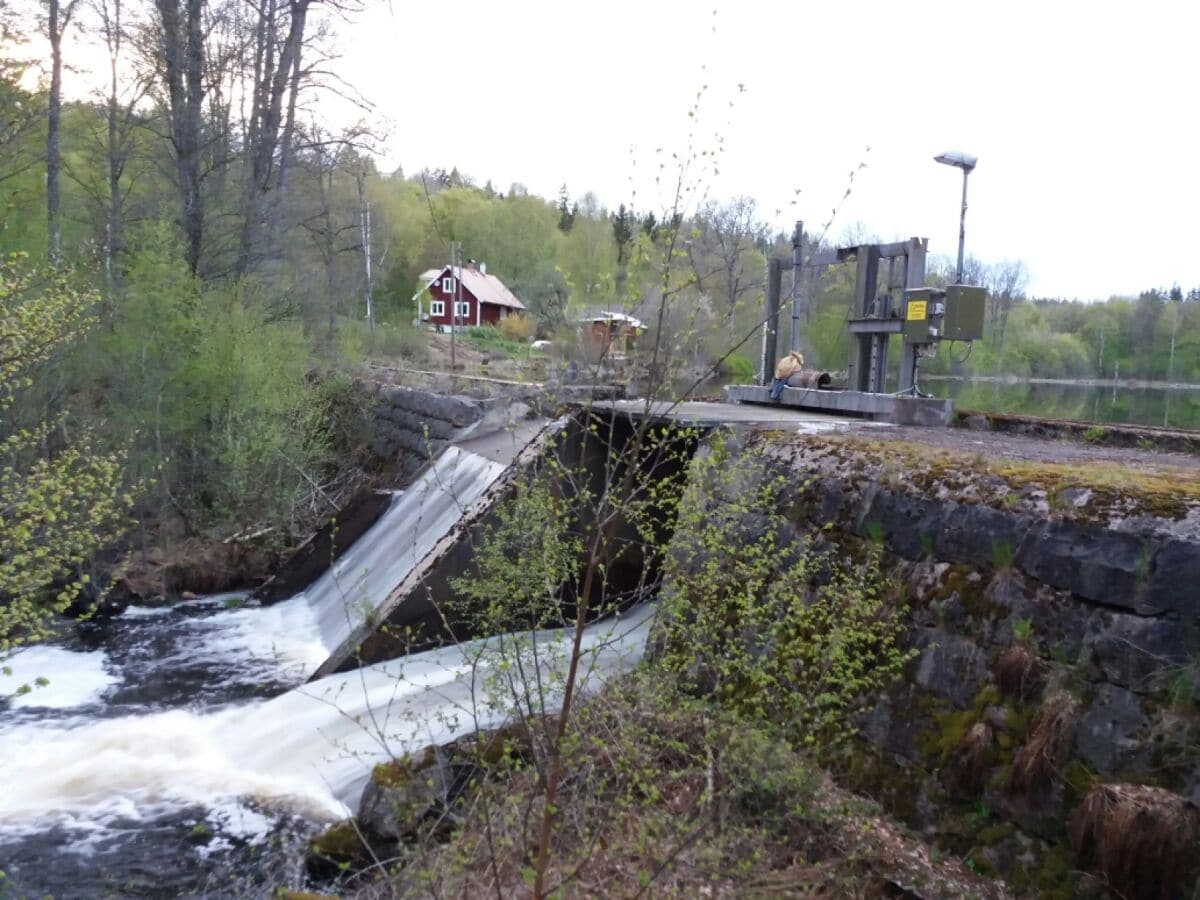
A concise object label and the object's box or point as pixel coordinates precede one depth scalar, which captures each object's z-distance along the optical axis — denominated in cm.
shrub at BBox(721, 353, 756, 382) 3404
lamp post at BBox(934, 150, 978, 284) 1216
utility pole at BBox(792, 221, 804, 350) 1032
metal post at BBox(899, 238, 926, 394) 1153
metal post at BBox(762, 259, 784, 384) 1340
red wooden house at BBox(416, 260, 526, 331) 4875
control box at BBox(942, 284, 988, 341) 1081
